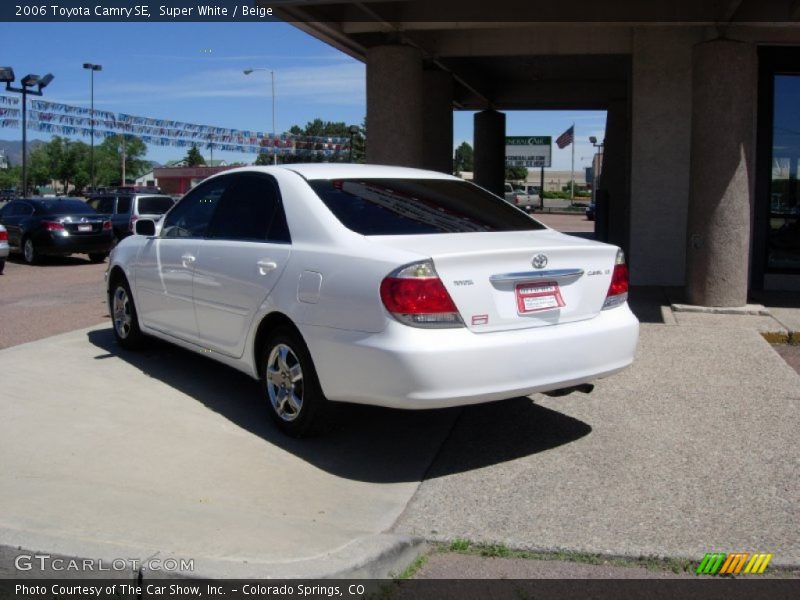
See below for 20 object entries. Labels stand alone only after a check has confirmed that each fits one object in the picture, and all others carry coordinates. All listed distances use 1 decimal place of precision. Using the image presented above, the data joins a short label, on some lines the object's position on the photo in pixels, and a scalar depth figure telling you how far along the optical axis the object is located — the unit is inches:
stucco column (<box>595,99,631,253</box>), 693.3
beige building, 378.0
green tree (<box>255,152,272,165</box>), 2742.9
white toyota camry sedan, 181.2
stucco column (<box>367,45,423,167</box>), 455.8
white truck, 2366.5
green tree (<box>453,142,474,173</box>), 5270.7
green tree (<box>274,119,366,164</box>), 4746.6
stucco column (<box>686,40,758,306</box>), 375.6
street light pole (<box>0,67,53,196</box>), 1322.6
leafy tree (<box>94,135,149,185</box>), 4480.8
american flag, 2309.3
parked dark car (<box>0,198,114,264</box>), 727.7
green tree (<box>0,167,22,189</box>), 5378.9
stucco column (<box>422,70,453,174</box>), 658.8
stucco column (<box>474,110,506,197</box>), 957.2
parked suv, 827.4
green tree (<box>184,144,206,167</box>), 4936.0
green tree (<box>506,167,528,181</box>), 4114.2
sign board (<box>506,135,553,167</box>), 2613.2
